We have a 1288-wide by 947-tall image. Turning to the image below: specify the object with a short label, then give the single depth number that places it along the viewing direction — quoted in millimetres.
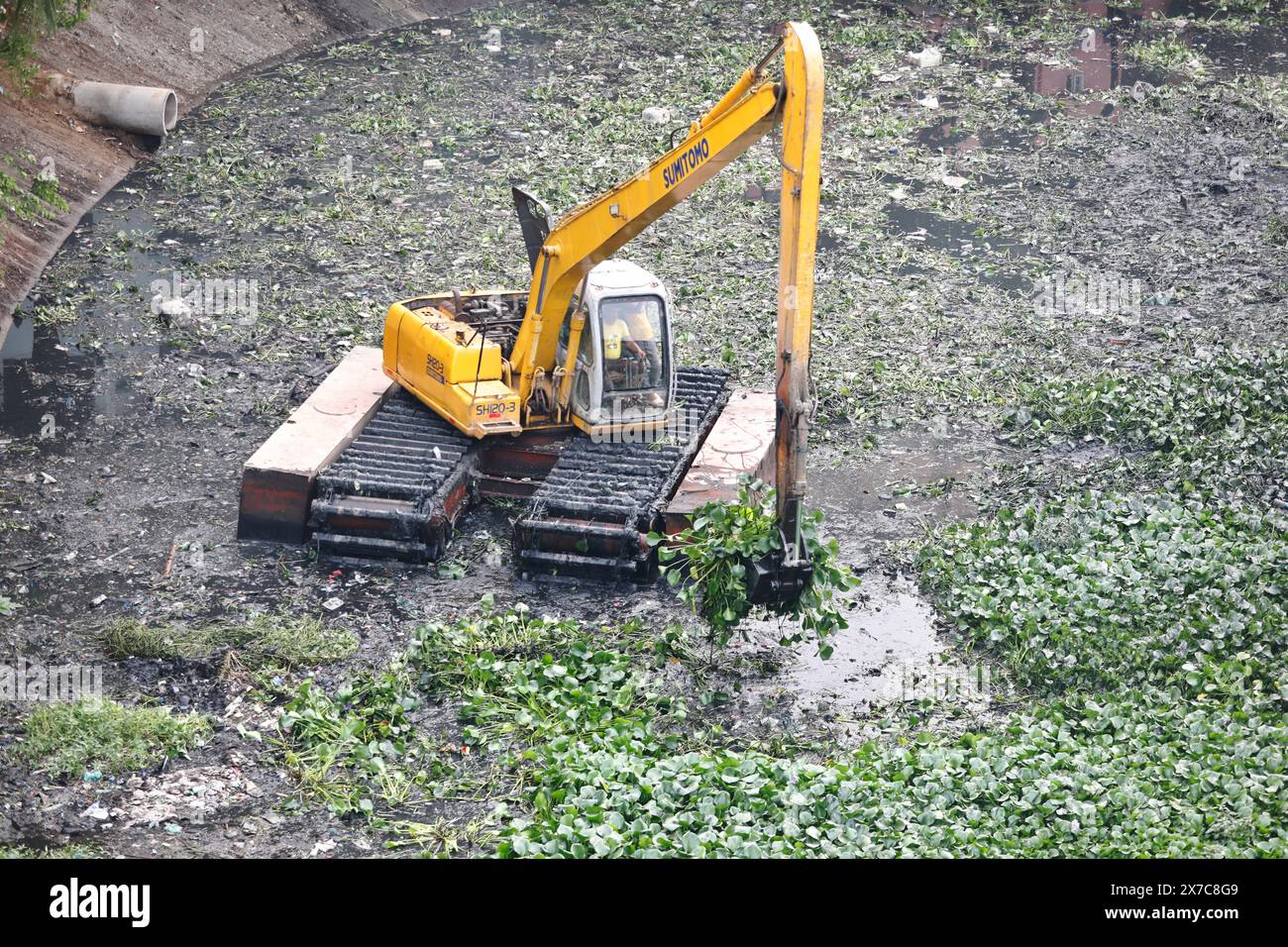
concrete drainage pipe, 34812
